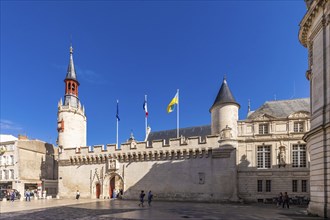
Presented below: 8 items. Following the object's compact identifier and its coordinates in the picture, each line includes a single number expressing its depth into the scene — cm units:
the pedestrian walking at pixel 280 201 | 2259
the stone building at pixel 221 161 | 2603
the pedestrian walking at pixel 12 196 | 3150
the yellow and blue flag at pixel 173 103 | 3322
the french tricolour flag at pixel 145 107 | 3614
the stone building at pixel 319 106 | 1341
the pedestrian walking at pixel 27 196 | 3175
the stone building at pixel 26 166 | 3738
